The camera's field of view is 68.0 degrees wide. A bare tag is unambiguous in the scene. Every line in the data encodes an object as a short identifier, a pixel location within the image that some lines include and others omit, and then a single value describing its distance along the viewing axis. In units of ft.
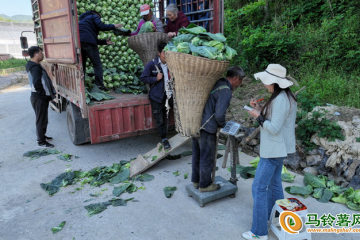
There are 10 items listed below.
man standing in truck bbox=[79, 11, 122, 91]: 17.11
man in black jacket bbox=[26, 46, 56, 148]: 17.63
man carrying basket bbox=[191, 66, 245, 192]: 10.14
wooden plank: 14.34
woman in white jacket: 8.02
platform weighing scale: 10.63
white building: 107.34
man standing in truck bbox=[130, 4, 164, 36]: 18.49
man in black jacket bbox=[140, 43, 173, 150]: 14.33
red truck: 14.20
